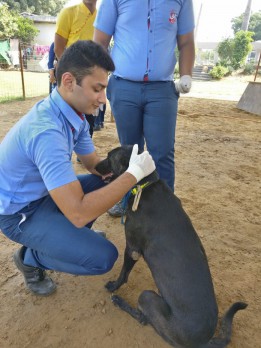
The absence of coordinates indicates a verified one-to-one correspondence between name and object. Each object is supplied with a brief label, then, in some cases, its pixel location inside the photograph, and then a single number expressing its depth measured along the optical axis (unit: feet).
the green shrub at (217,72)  73.88
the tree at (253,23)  204.35
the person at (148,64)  8.16
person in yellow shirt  12.42
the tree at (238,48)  85.10
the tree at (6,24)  76.43
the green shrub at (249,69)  83.84
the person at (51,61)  14.66
